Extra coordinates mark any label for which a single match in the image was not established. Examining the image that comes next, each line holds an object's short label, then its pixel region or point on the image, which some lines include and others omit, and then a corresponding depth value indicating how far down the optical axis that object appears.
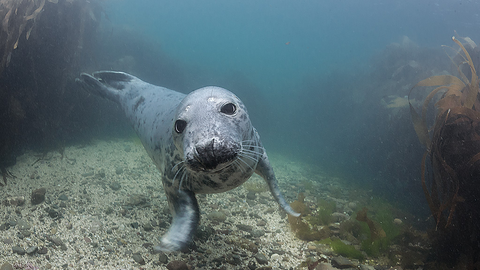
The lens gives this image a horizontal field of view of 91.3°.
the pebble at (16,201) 2.80
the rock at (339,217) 3.65
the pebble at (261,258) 2.25
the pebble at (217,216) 3.06
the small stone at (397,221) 4.04
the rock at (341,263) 2.36
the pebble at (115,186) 3.72
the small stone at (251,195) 4.11
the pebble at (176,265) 2.00
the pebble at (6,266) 1.72
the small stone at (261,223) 3.12
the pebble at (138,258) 2.04
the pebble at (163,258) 2.09
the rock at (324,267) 2.25
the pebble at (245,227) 2.89
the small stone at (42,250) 2.02
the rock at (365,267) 2.42
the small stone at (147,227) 2.64
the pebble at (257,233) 2.80
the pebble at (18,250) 1.96
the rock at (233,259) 2.18
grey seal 1.35
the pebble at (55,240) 2.18
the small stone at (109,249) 2.17
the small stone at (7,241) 2.07
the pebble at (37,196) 2.87
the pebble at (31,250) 1.97
